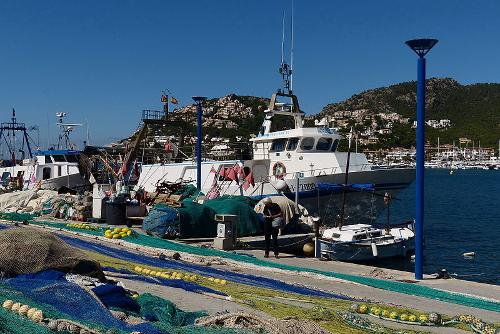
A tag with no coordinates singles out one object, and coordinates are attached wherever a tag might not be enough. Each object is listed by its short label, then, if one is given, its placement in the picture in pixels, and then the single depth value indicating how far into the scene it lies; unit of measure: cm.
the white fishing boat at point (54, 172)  3316
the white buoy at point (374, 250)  1748
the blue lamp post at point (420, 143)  1036
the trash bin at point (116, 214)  1678
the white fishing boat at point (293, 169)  2338
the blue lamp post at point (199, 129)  2097
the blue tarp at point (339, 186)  2200
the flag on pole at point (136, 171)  3407
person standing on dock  1318
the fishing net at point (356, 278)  893
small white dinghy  1691
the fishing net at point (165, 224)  1465
